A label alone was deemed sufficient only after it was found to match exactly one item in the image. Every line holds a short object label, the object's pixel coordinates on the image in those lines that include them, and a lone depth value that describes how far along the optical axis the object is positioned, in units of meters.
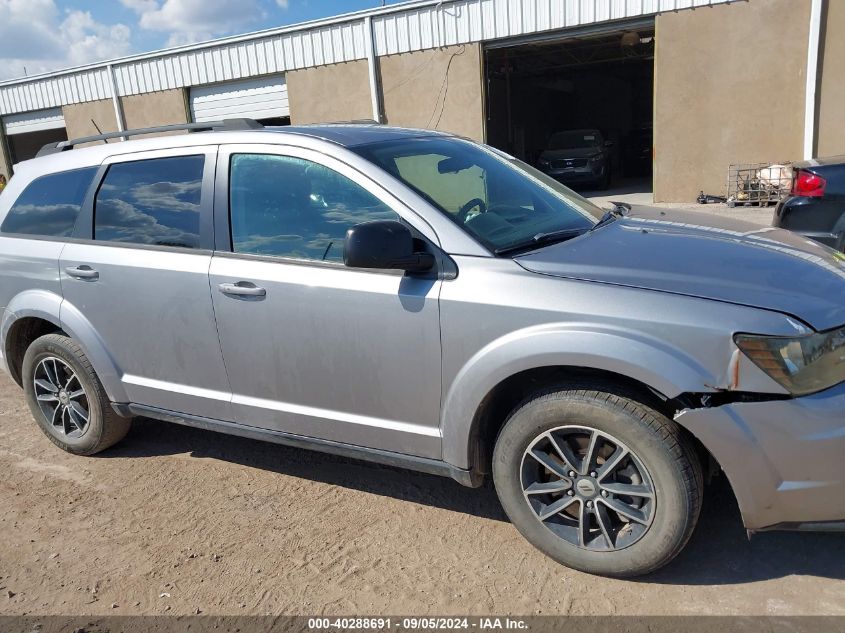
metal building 12.64
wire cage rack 12.46
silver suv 2.41
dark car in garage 18.80
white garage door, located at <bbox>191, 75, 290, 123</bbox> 17.56
